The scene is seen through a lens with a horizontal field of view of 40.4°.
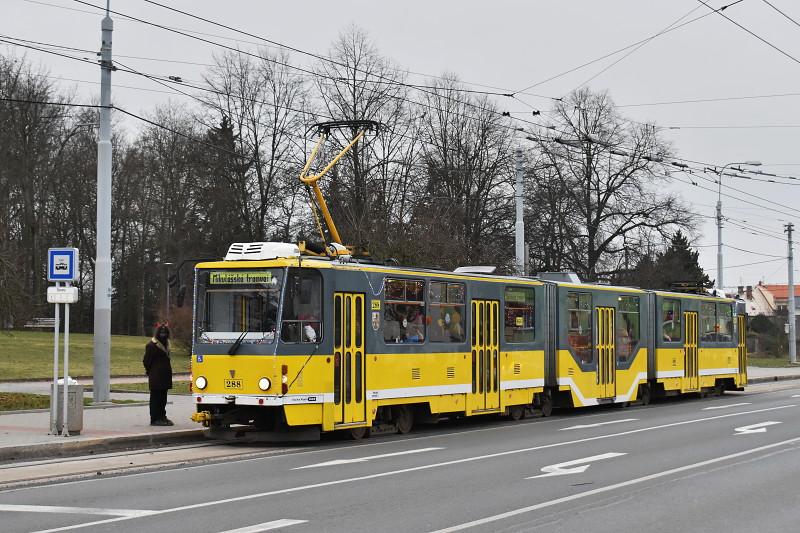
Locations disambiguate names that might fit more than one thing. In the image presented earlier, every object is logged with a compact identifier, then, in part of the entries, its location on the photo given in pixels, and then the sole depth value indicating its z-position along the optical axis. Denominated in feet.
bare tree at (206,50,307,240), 168.04
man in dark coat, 59.98
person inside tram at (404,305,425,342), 63.00
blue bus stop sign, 55.93
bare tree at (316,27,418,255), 152.56
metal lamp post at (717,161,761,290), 154.04
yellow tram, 55.16
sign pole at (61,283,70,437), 54.13
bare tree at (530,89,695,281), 187.42
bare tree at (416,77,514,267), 168.45
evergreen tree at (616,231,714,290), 188.03
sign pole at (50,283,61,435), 54.34
